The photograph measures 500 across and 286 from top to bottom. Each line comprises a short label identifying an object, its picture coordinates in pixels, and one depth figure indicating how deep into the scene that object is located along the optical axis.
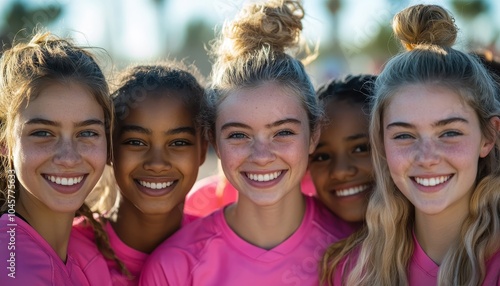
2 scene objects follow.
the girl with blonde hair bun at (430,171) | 3.08
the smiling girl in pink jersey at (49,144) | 3.19
